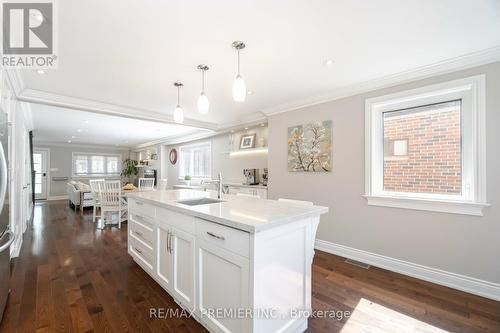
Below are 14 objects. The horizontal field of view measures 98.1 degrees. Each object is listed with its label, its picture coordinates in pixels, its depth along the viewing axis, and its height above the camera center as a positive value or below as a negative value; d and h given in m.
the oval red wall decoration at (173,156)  7.79 +0.38
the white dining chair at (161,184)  6.40 -0.56
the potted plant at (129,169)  9.85 -0.13
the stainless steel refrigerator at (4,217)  1.58 -0.40
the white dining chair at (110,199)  4.47 -0.68
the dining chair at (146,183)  6.20 -0.51
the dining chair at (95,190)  4.83 -0.53
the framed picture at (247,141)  4.93 +0.58
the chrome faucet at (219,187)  2.42 -0.24
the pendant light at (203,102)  2.15 +0.64
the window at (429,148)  2.14 +0.20
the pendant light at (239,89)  1.80 +0.64
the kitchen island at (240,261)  1.27 -0.66
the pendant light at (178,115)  2.47 +0.59
